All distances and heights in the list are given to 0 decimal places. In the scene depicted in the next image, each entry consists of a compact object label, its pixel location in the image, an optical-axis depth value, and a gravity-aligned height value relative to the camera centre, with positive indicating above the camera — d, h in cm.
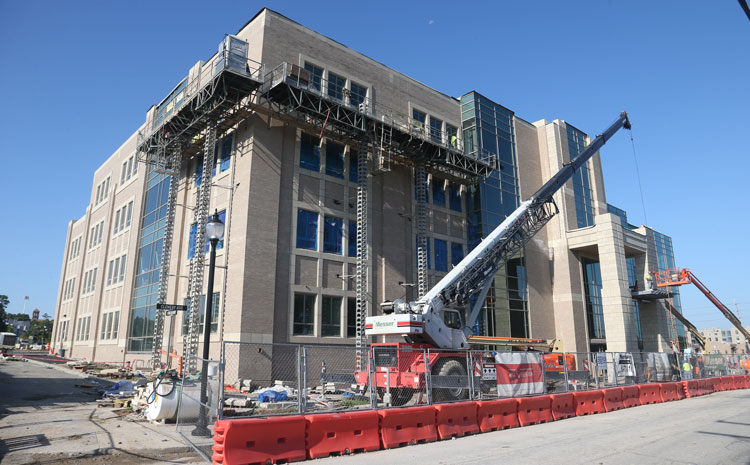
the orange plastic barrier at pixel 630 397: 1706 -189
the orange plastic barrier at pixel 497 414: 1220 -181
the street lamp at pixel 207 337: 1037 +16
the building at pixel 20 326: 16950 +686
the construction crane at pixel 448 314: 1593 +114
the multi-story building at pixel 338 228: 2336 +718
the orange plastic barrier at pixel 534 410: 1325 -184
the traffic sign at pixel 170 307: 1427 +111
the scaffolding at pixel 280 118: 2275 +1142
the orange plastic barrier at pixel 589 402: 1514 -186
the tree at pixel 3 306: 11664 +1023
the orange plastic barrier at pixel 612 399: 1617 -187
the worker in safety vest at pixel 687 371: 2384 -136
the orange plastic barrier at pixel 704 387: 2210 -204
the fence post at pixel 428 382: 1152 -90
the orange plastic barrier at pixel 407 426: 1019 -176
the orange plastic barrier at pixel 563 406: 1423 -184
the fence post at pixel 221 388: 834 -74
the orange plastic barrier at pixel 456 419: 1120 -177
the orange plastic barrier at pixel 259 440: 819 -166
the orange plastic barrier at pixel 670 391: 1919 -193
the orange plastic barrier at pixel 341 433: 920 -173
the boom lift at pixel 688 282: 3747 +466
